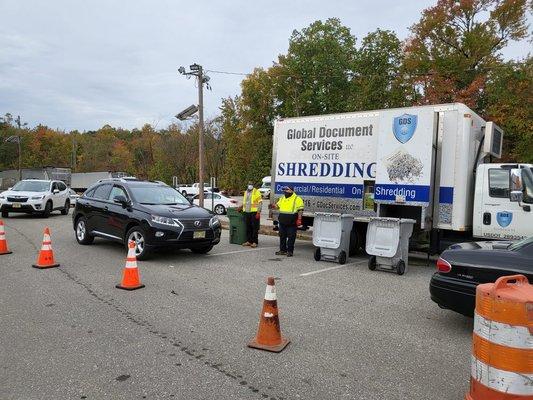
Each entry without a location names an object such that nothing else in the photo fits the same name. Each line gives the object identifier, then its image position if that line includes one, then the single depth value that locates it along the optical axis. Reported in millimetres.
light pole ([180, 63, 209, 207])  20734
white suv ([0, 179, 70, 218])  18141
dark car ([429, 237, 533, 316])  4691
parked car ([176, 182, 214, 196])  39375
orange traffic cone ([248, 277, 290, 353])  4422
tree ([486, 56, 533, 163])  23234
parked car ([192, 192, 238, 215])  24633
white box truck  8648
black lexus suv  8828
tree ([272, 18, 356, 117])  40781
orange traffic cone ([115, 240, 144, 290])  6746
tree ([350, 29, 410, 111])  33622
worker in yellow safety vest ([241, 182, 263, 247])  11523
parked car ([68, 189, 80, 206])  27141
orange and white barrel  2926
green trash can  11969
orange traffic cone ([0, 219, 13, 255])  9586
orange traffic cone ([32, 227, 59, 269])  8211
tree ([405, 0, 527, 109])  28156
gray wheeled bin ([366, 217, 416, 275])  8547
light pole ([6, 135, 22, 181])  50950
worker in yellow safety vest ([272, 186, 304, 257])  10086
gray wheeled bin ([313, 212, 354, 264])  9516
